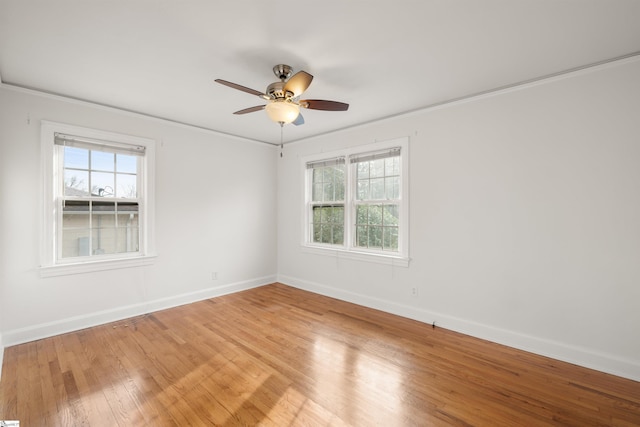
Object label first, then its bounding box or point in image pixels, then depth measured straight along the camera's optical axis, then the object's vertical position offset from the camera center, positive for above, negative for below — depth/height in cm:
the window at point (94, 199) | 311 +15
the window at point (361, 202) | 380 +15
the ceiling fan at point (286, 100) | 226 +97
